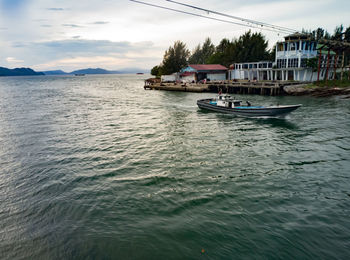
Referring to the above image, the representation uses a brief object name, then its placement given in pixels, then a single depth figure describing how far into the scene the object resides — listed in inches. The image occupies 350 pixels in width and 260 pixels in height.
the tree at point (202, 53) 5118.1
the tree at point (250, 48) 3400.6
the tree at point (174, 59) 4074.8
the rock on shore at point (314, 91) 1889.8
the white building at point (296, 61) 2295.8
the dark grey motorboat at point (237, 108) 1128.6
